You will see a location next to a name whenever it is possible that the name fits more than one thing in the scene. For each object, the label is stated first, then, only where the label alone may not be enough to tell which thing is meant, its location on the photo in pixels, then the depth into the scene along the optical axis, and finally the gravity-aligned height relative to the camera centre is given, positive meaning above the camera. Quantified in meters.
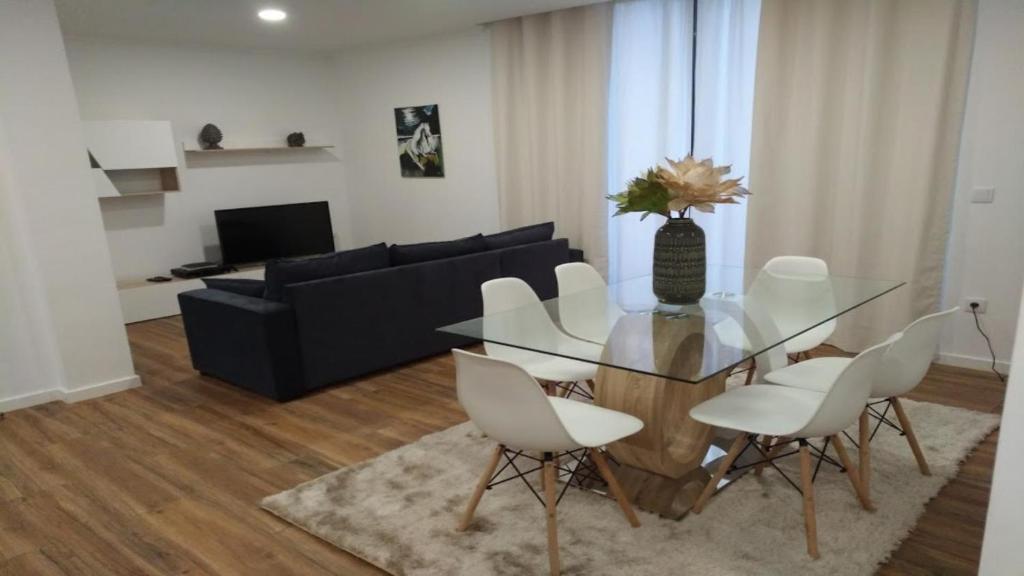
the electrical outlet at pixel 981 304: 3.74 -1.00
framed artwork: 6.49 +0.14
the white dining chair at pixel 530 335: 2.50 -0.73
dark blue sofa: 3.69 -0.99
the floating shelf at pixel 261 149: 6.31 +0.14
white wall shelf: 5.64 +0.10
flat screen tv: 6.54 -0.73
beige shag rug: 2.15 -1.36
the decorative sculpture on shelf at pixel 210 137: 6.36 +0.27
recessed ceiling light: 4.88 +1.11
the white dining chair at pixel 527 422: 1.94 -0.85
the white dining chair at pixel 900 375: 2.33 -0.90
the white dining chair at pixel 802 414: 2.01 -0.93
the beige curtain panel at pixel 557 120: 5.16 +0.24
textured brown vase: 2.63 -0.48
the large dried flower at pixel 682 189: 2.51 -0.18
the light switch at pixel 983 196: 3.61 -0.37
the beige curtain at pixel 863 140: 3.68 -0.03
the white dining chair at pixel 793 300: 2.48 -0.70
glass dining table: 2.27 -0.72
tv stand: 5.83 -1.17
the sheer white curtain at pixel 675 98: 4.51 +0.33
